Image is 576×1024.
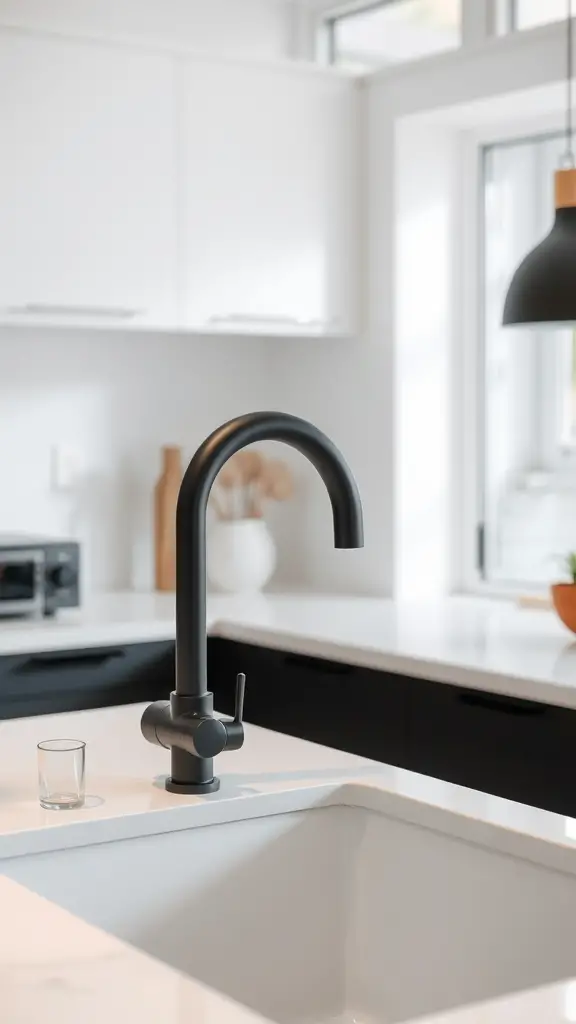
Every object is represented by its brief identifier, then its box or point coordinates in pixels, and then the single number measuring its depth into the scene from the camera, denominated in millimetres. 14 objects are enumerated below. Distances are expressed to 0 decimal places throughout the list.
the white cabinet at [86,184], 3291
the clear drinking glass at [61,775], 1477
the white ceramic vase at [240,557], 3838
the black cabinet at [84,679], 3088
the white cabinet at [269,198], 3543
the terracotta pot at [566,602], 2822
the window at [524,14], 3477
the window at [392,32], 3764
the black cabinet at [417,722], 2531
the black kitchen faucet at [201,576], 1446
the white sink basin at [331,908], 1361
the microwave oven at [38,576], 3172
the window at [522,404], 3742
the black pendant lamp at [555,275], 2232
